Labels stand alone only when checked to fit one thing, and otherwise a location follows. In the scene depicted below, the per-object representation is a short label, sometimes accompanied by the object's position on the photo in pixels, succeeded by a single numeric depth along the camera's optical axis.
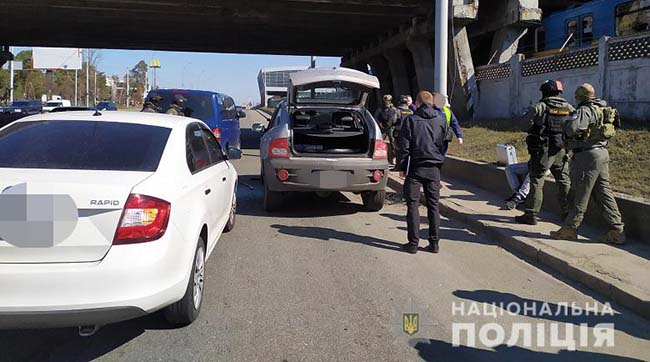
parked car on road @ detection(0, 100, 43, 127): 38.01
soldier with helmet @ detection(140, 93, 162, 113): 10.20
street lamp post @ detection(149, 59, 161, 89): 69.25
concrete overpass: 21.34
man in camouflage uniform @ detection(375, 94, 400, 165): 13.34
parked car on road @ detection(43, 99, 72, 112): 46.69
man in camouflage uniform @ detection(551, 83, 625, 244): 6.09
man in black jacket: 6.41
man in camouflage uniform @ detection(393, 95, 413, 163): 11.78
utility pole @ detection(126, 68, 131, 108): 116.34
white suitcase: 9.17
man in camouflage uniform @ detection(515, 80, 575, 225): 6.94
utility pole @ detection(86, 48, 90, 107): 85.34
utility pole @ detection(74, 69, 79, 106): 94.88
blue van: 11.77
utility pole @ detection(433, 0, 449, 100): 12.02
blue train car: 16.46
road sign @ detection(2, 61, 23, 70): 81.50
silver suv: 7.96
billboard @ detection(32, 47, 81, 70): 77.25
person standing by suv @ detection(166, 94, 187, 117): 10.33
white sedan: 3.30
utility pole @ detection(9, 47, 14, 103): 64.66
